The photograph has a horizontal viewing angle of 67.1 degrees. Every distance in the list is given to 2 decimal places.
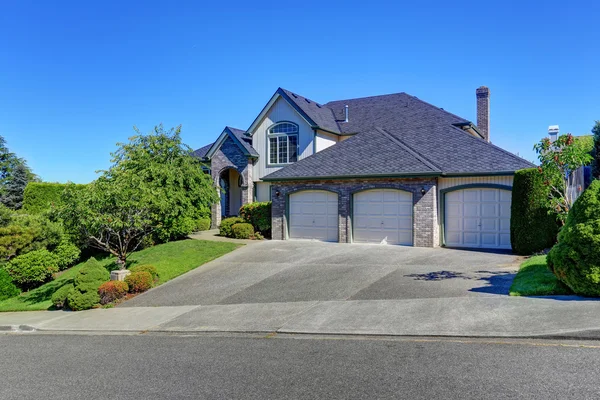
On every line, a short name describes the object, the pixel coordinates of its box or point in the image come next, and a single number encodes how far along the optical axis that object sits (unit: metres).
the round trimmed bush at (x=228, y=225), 24.03
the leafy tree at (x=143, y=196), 15.69
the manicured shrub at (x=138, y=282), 14.48
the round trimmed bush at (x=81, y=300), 13.42
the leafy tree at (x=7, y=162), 47.89
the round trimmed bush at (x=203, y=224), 27.11
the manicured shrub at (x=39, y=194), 29.72
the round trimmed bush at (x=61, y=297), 14.13
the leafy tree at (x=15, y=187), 41.41
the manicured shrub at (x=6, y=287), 17.75
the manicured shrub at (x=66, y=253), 21.72
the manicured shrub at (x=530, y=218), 15.82
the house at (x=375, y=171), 18.55
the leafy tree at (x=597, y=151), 25.31
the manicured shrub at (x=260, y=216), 23.56
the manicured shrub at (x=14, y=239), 19.64
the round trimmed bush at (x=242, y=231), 23.31
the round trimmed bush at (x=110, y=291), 13.76
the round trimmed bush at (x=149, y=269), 15.40
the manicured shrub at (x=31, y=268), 19.09
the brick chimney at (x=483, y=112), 28.53
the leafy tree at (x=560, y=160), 11.13
